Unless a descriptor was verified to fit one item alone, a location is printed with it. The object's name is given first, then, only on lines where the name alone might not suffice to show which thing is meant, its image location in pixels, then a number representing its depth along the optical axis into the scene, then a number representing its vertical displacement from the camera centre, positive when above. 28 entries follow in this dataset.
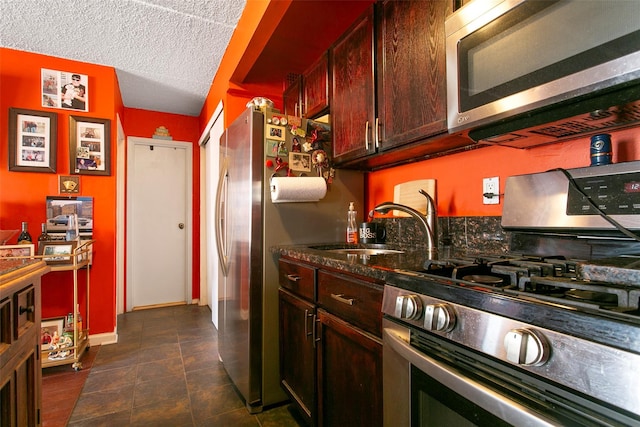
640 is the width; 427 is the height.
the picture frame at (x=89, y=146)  2.65 +0.67
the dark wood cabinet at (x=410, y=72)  1.18 +0.62
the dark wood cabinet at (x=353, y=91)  1.55 +0.70
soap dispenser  1.89 -0.05
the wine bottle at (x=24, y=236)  2.35 -0.11
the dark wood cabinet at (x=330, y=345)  1.03 -0.52
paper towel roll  1.68 +0.17
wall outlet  1.29 +0.11
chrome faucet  1.39 +0.00
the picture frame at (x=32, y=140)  2.48 +0.68
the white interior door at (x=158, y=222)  3.78 -0.02
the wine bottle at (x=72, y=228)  2.55 -0.05
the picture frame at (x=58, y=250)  2.26 -0.21
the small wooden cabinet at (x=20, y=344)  0.89 -0.39
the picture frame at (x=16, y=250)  2.18 -0.21
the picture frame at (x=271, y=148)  1.76 +0.41
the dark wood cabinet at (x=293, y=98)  2.34 +0.99
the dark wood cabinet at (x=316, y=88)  1.97 +0.90
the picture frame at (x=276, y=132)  1.76 +0.51
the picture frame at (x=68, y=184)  2.61 +0.32
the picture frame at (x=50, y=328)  2.41 -0.85
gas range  0.48 -0.19
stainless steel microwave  0.72 +0.42
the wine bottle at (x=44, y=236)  2.40 -0.11
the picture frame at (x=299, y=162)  1.82 +0.35
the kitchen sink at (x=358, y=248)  1.69 -0.18
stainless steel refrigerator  1.72 -0.09
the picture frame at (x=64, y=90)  2.61 +1.15
